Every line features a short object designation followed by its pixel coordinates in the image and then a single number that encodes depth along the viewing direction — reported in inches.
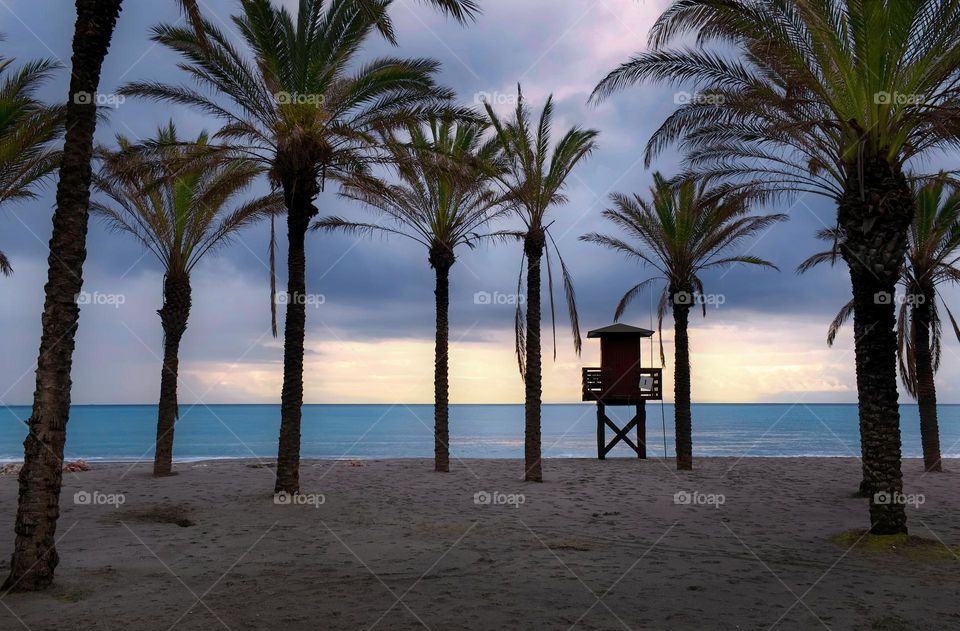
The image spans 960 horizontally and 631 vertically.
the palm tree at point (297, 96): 542.6
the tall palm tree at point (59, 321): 289.3
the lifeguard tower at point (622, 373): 1003.3
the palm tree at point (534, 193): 705.0
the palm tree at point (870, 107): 374.6
